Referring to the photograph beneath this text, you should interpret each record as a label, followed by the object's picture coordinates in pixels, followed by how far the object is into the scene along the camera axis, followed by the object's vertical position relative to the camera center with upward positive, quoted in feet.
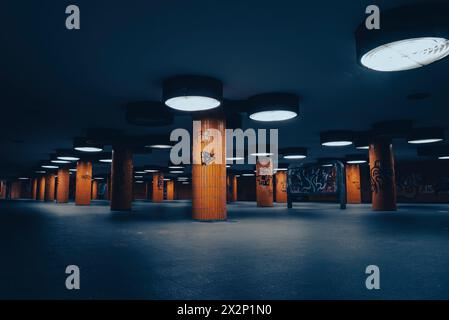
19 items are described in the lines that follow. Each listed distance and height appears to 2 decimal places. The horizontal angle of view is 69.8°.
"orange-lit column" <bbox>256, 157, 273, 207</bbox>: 117.50 +2.43
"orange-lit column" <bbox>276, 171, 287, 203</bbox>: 163.42 +7.82
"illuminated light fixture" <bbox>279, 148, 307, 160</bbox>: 105.94 +11.96
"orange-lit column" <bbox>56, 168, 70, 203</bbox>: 151.43 +2.09
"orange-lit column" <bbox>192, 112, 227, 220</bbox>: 52.39 +2.86
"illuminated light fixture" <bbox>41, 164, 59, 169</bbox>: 144.23 +10.38
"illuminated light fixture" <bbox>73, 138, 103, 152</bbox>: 79.52 +10.69
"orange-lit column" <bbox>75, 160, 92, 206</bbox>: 125.39 +2.67
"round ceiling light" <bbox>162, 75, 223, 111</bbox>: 40.42 +12.34
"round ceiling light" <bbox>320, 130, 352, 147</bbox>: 79.00 +12.58
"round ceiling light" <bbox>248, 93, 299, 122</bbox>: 48.67 +12.74
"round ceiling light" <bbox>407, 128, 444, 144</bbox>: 74.69 +12.46
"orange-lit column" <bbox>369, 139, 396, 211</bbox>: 81.10 +2.85
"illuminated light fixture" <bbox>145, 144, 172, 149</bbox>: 79.92 +10.69
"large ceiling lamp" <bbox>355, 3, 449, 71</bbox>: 25.23 +12.34
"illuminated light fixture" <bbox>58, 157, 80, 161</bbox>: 108.43 +10.38
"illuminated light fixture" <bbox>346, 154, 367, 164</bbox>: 126.11 +11.84
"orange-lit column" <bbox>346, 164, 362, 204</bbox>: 146.10 +2.86
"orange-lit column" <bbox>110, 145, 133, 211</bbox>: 85.71 +2.08
